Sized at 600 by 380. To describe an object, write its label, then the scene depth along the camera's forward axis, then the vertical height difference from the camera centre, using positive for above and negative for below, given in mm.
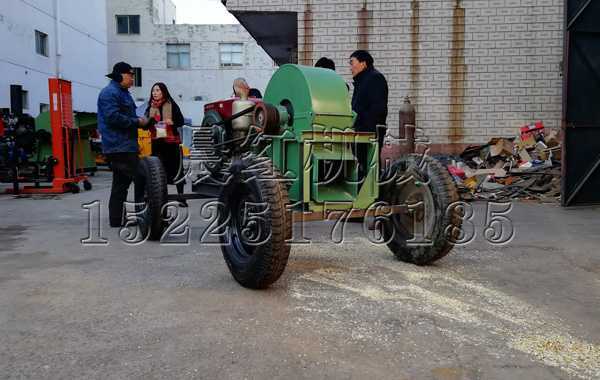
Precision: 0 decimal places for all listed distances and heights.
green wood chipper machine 4070 -262
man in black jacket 6504 +630
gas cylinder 10347 +473
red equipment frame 10766 +166
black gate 8727 +639
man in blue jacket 6434 +280
